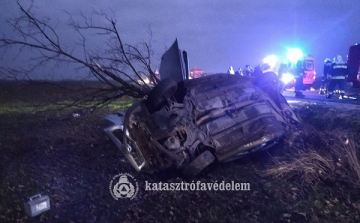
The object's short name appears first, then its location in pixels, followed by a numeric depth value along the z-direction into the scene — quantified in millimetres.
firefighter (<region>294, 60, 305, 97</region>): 12869
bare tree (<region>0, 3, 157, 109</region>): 6127
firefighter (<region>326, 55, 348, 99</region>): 10781
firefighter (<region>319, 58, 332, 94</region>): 11812
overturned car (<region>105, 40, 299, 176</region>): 4016
